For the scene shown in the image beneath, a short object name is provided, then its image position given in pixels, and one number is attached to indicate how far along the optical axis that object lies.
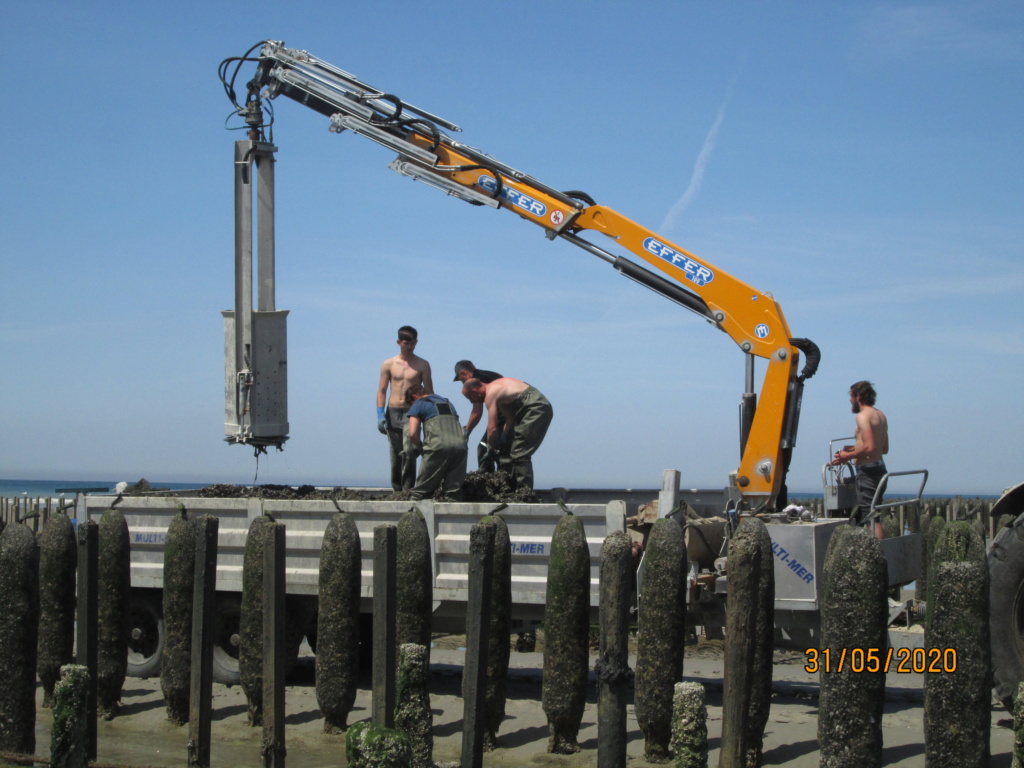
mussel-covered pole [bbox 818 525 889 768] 6.23
